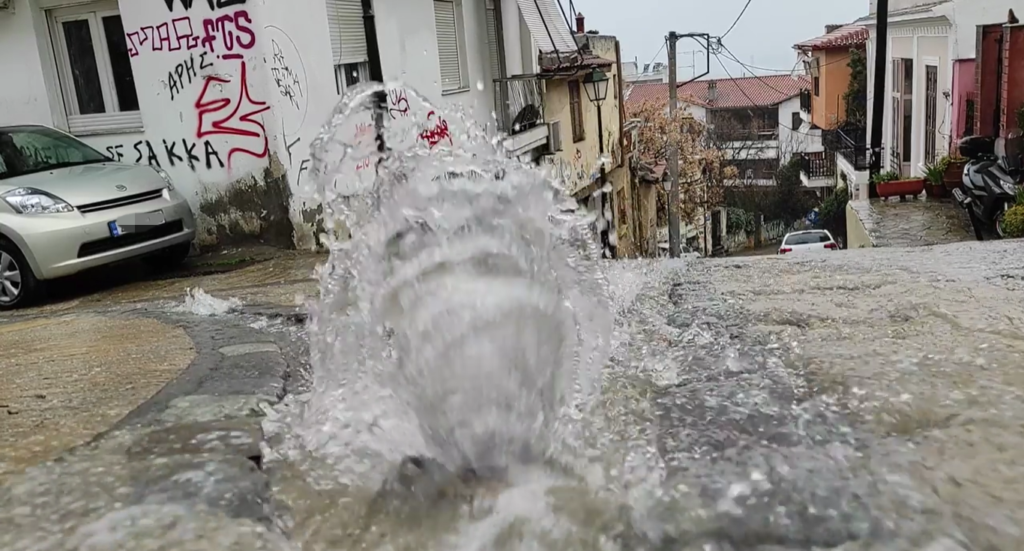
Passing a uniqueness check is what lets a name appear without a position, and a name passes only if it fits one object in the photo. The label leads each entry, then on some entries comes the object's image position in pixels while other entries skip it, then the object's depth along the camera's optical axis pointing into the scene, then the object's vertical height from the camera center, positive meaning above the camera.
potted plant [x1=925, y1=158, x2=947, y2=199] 12.73 -1.89
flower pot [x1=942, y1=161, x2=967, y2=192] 12.33 -1.75
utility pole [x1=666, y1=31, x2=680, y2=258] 21.31 -2.38
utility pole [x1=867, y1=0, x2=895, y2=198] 14.27 -0.55
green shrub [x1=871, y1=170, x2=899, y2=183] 14.30 -1.98
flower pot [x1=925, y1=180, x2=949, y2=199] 13.00 -2.06
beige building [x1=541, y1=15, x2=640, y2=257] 16.50 -1.16
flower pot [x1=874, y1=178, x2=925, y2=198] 13.36 -2.02
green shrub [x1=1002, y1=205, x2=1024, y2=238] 9.05 -1.82
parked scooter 9.95 -1.55
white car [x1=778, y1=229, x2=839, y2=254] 21.80 -4.53
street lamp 15.96 -0.22
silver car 6.97 -0.71
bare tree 31.44 -3.27
